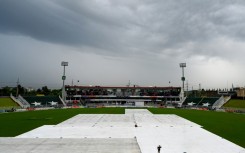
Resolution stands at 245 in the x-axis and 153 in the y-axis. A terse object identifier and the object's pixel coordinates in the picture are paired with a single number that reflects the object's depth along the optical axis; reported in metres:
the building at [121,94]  85.40
